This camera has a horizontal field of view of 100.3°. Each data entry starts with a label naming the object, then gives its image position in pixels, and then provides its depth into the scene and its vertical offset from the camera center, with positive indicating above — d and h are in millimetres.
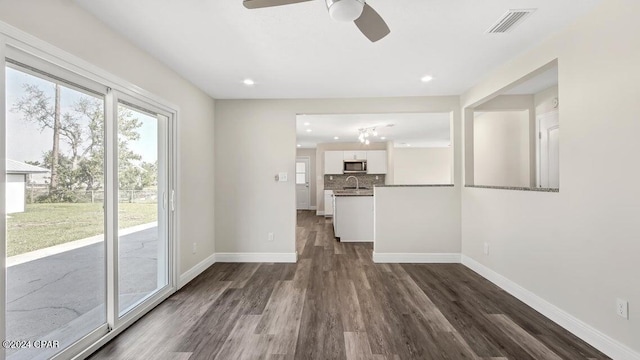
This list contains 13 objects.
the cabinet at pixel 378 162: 8469 +561
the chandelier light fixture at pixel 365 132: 6449 +1173
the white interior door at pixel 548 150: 3738 +413
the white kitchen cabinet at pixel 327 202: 8711 -724
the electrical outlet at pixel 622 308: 1724 -847
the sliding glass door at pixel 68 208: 1504 -183
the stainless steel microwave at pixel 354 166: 8492 +435
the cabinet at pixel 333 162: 8547 +572
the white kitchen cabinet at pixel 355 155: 8500 +788
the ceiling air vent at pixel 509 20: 1923 +1197
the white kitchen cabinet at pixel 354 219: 5238 -774
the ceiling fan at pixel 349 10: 1378 +940
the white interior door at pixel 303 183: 10109 -117
